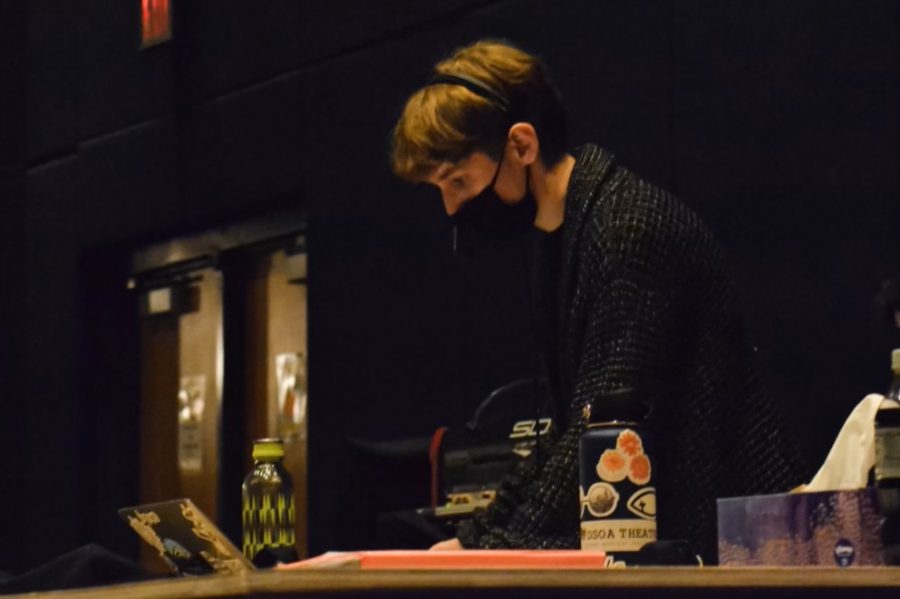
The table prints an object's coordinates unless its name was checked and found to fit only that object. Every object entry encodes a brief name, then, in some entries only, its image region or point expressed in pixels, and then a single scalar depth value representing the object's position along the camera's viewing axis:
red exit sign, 13.93
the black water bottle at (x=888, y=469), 5.07
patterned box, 5.02
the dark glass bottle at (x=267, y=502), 6.04
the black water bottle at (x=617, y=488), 5.21
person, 5.84
